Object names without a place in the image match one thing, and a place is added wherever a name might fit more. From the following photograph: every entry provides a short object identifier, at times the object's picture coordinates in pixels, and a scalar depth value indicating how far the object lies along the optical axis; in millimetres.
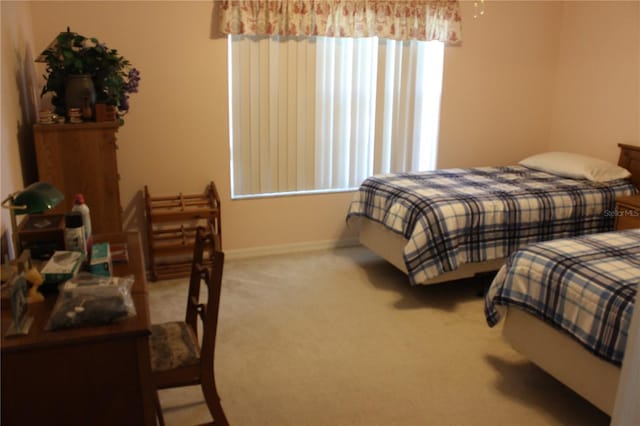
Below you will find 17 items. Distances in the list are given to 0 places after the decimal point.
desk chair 1904
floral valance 3826
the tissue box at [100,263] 1864
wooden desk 1474
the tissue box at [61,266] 1758
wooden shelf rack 3746
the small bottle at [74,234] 1945
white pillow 4031
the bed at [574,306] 2135
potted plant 2967
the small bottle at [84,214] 2021
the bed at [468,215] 3326
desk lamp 1711
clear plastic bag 1534
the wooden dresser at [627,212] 3604
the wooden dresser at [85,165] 2924
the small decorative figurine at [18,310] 1495
